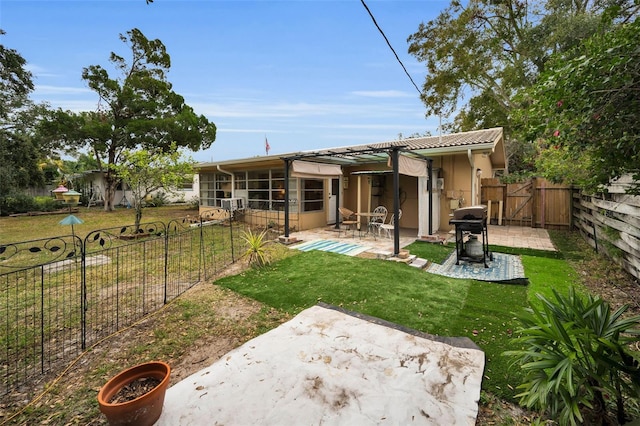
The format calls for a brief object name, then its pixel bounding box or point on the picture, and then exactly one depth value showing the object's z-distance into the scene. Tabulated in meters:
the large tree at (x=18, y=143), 15.09
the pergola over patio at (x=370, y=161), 6.28
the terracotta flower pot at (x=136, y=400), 1.82
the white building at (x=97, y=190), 21.38
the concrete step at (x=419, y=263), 5.76
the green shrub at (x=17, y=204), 15.60
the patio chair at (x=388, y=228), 7.76
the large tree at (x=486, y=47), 10.82
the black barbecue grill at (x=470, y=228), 5.55
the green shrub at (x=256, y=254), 5.80
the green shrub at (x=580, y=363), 1.62
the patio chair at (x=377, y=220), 9.29
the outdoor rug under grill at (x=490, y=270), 4.97
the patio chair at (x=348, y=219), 9.44
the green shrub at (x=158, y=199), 20.35
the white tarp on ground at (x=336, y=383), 2.02
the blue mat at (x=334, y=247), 7.02
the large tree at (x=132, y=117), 16.64
